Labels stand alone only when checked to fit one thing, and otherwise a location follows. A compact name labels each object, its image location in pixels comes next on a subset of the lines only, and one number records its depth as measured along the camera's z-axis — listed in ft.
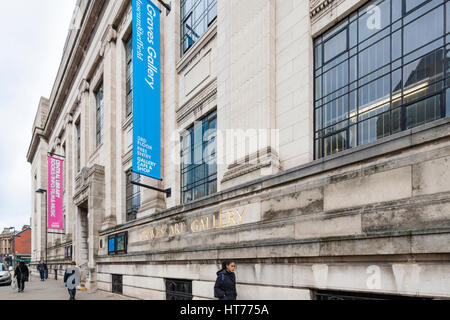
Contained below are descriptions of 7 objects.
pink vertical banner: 94.53
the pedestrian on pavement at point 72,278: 39.27
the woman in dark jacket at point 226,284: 20.24
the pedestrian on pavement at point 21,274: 53.06
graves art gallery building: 15.80
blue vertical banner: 38.14
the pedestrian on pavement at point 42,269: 85.87
